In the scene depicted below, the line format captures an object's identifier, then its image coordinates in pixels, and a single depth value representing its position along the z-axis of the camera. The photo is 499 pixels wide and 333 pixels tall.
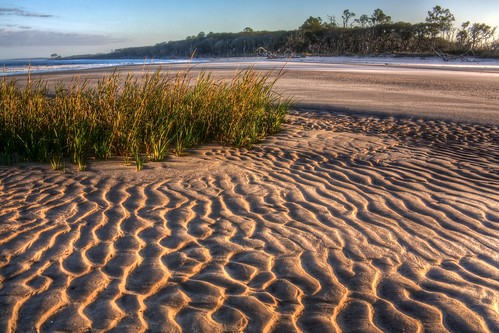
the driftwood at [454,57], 36.62
